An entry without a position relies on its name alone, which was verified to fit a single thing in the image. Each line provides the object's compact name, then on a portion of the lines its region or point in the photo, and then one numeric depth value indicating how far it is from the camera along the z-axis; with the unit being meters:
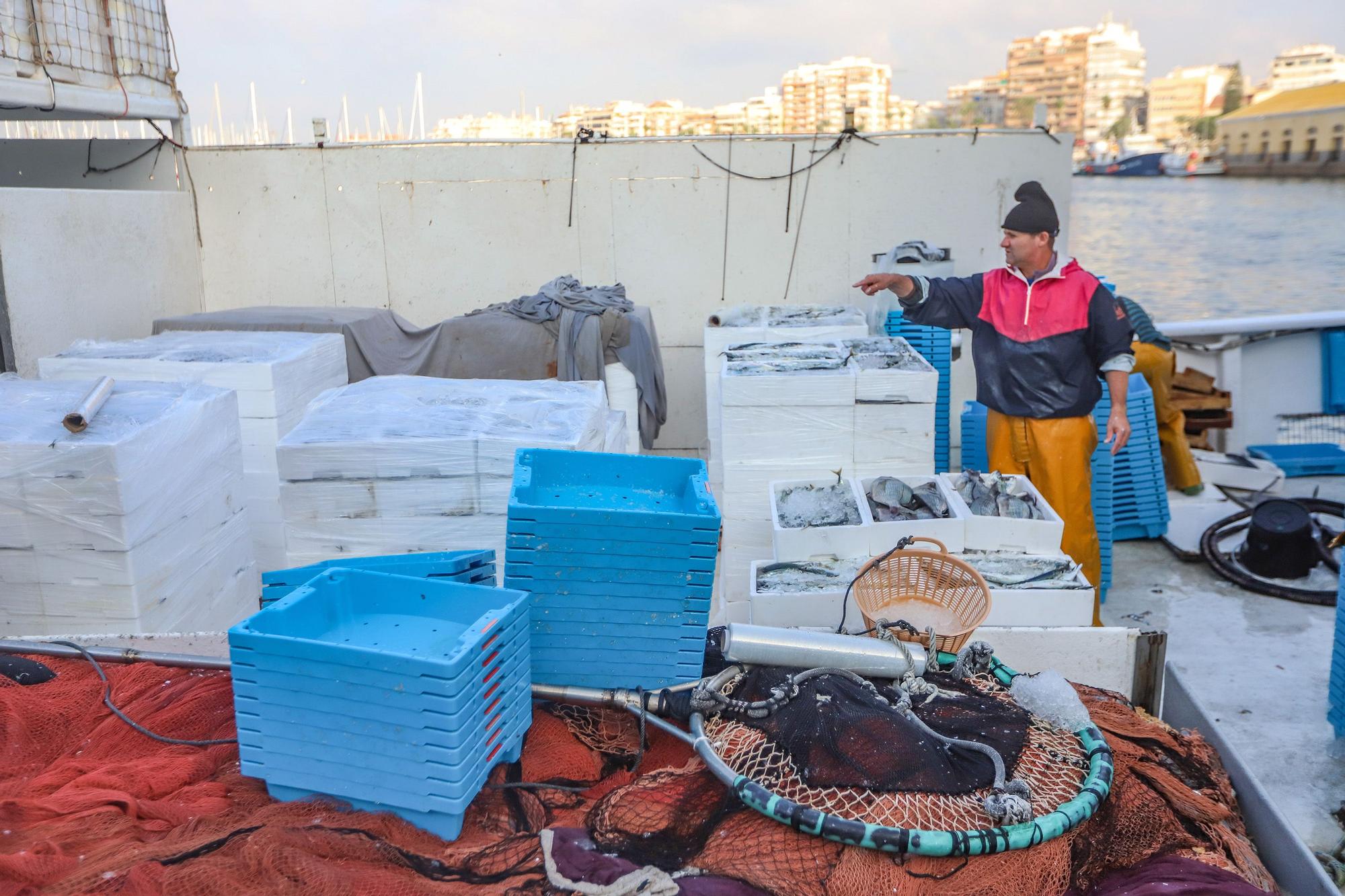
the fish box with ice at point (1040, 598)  3.24
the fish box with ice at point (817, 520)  3.57
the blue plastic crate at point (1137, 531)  6.16
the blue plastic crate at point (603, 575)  2.53
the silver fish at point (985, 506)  3.75
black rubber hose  5.28
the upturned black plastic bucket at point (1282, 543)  5.46
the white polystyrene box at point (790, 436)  4.04
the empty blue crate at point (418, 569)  2.73
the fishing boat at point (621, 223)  7.84
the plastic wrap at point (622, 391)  6.48
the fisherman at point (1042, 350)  4.27
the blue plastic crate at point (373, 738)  2.11
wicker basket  2.98
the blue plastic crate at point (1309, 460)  7.40
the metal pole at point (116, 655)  2.93
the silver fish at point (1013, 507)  3.74
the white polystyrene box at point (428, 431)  3.59
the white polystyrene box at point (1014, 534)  3.54
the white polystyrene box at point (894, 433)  4.04
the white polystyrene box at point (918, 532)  3.54
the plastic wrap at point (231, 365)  4.59
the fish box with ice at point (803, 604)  3.28
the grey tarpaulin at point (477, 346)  6.37
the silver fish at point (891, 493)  3.83
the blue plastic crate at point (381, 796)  2.16
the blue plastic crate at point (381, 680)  2.07
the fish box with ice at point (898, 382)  3.96
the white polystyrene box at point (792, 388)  3.96
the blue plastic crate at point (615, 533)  2.47
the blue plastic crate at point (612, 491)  2.46
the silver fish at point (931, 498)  3.73
